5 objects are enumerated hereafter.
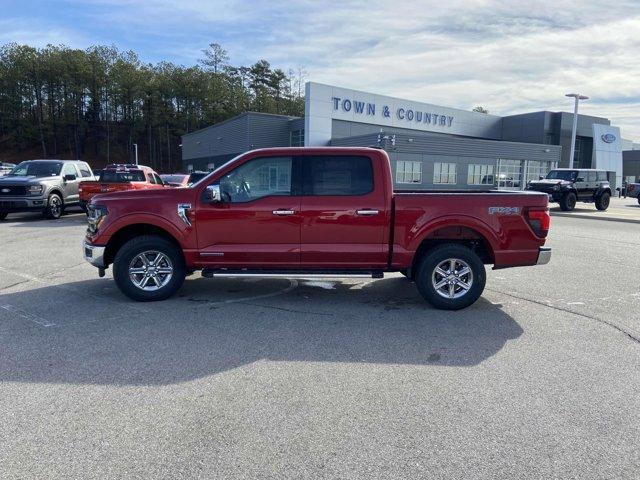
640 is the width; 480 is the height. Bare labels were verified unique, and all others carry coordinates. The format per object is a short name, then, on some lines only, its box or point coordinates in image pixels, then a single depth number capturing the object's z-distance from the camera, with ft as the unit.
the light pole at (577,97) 124.36
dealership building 135.54
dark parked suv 78.02
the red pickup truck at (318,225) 20.04
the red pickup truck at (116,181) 50.85
